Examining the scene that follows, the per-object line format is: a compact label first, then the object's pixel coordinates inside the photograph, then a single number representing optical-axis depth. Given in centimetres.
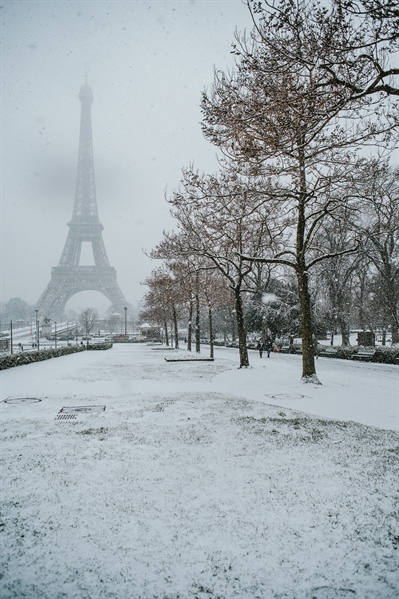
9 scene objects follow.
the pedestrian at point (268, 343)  2682
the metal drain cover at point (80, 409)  827
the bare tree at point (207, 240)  1338
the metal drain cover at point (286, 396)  1029
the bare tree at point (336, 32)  434
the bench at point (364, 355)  2220
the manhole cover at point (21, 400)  960
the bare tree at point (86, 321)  7704
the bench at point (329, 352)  2552
